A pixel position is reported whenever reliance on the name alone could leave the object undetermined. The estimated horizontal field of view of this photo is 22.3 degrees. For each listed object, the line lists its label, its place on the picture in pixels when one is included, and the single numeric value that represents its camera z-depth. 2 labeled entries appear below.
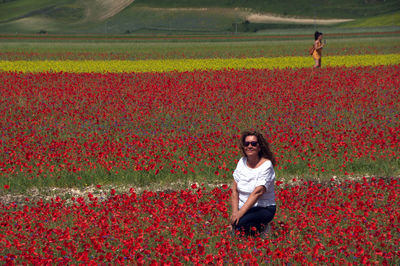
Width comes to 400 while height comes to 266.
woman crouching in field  12.23
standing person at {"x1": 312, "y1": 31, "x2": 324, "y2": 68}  52.81
